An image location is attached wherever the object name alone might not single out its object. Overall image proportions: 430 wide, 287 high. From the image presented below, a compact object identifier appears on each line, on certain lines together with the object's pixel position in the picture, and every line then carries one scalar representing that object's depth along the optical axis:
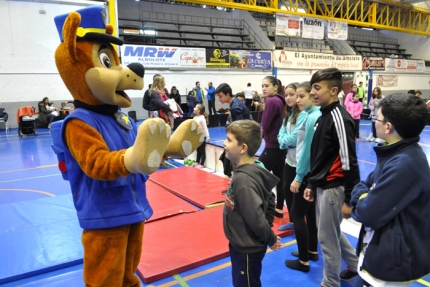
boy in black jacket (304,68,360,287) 2.21
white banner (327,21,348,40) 16.21
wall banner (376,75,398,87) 22.27
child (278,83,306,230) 3.33
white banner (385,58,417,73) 22.24
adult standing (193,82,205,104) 14.62
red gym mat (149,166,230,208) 4.62
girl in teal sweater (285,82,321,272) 2.70
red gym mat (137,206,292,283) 2.94
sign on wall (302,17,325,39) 15.50
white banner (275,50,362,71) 18.23
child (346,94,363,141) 9.93
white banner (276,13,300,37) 14.58
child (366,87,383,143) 9.98
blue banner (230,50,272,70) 16.83
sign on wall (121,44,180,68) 13.47
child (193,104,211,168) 6.61
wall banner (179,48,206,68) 15.38
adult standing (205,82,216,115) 15.13
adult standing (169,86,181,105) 13.88
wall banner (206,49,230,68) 16.16
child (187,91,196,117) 14.30
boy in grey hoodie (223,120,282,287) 1.91
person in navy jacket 1.55
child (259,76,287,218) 3.87
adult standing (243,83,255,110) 15.73
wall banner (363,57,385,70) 20.96
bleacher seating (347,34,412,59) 24.00
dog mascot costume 1.72
